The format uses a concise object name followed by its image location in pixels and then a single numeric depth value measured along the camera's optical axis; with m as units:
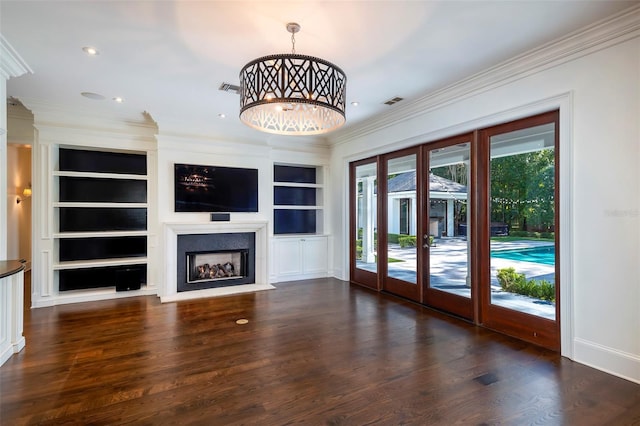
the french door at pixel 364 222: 5.93
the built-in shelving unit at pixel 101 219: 5.30
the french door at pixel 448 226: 4.23
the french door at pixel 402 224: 4.96
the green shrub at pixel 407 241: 5.06
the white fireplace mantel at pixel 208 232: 5.33
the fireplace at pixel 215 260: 5.62
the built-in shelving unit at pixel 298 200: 6.97
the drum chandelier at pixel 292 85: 2.46
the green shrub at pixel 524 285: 3.38
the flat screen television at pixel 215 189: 5.62
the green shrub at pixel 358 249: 6.37
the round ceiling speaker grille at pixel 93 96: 4.32
